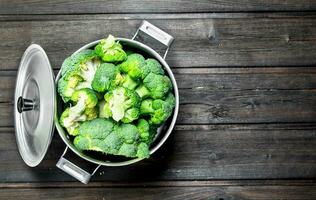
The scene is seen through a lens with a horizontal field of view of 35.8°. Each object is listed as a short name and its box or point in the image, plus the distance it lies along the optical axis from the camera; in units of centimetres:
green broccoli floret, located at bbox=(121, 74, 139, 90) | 95
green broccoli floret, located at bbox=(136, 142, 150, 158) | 96
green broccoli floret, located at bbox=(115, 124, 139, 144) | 96
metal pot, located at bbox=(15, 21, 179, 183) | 100
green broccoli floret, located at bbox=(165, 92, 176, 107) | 100
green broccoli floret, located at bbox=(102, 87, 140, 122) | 92
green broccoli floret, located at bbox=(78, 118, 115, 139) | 95
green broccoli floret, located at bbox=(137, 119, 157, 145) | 97
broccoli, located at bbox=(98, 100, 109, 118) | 98
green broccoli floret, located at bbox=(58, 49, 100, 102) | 96
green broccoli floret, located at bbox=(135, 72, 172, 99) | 97
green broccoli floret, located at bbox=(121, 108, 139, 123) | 94
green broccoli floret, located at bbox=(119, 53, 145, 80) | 96
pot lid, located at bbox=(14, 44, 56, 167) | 99
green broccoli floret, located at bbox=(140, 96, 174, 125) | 97
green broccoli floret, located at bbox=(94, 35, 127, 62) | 96
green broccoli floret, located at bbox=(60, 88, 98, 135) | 93
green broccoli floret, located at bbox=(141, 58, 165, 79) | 97
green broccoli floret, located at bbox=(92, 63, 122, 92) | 94
